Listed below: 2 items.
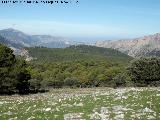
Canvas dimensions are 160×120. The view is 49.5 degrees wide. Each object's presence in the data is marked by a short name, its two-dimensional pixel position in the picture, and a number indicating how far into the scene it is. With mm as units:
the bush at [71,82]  61303
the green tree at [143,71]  35822
